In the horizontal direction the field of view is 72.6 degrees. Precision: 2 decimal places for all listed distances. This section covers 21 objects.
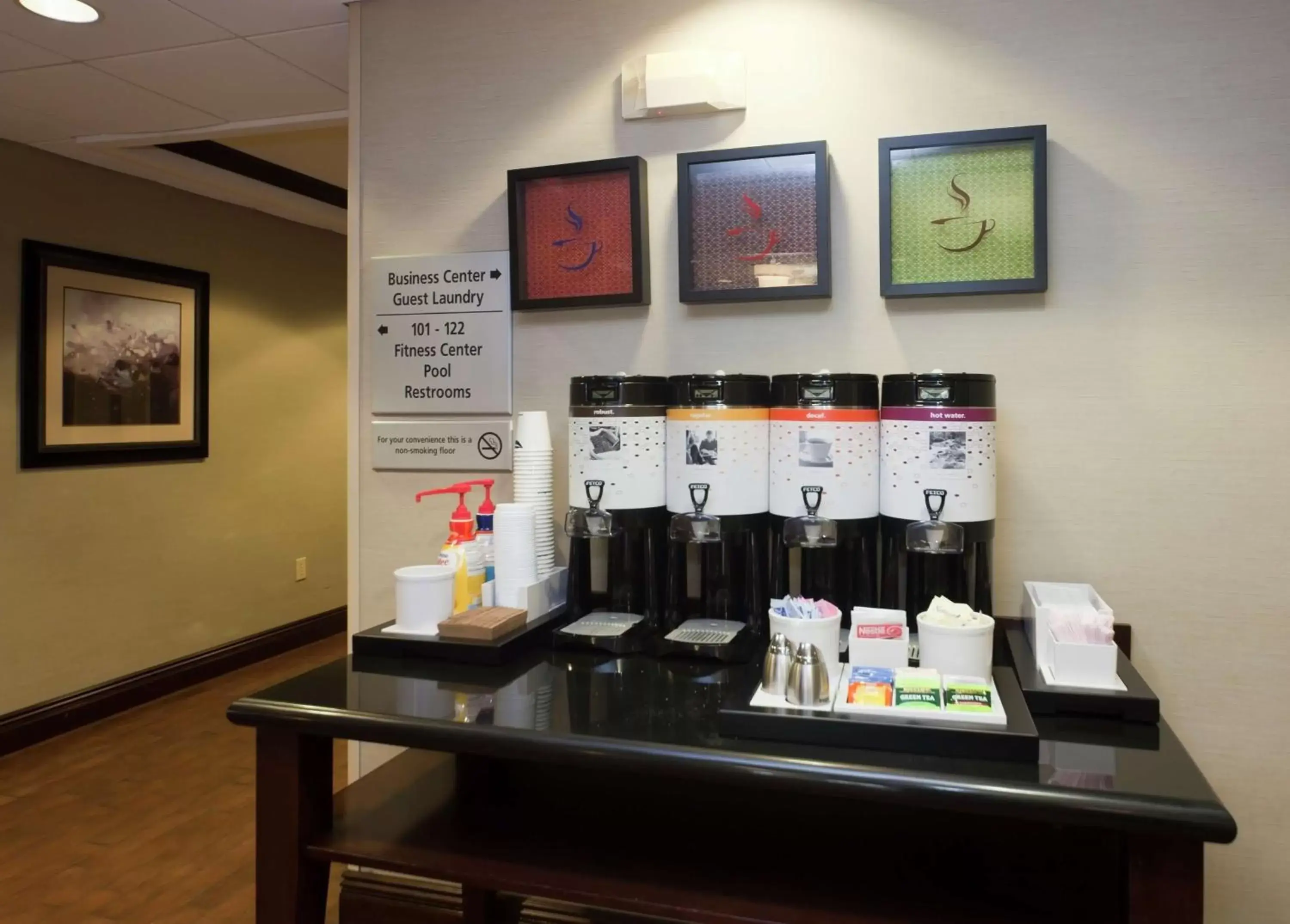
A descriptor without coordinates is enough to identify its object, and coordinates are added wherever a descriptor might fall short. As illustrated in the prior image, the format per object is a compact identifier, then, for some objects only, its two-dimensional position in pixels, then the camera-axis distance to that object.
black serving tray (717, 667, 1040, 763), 1.00
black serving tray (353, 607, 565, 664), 1.39
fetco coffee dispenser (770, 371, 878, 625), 1.41
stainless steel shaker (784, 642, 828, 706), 1.10
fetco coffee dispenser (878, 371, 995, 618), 1.35
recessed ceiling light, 1.99
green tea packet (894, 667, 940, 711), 1.07
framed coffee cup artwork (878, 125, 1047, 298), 1.53
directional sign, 1.89
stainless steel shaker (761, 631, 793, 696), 1.13
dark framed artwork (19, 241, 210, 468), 3.21
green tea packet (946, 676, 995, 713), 1.05
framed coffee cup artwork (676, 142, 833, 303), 1.64
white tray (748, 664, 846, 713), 1.09
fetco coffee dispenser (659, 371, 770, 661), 1.46
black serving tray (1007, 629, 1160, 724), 1.12
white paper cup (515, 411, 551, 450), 1.69
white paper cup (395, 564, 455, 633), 1.47
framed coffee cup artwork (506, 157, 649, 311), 1.76
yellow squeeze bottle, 1.55
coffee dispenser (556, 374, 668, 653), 1.51
